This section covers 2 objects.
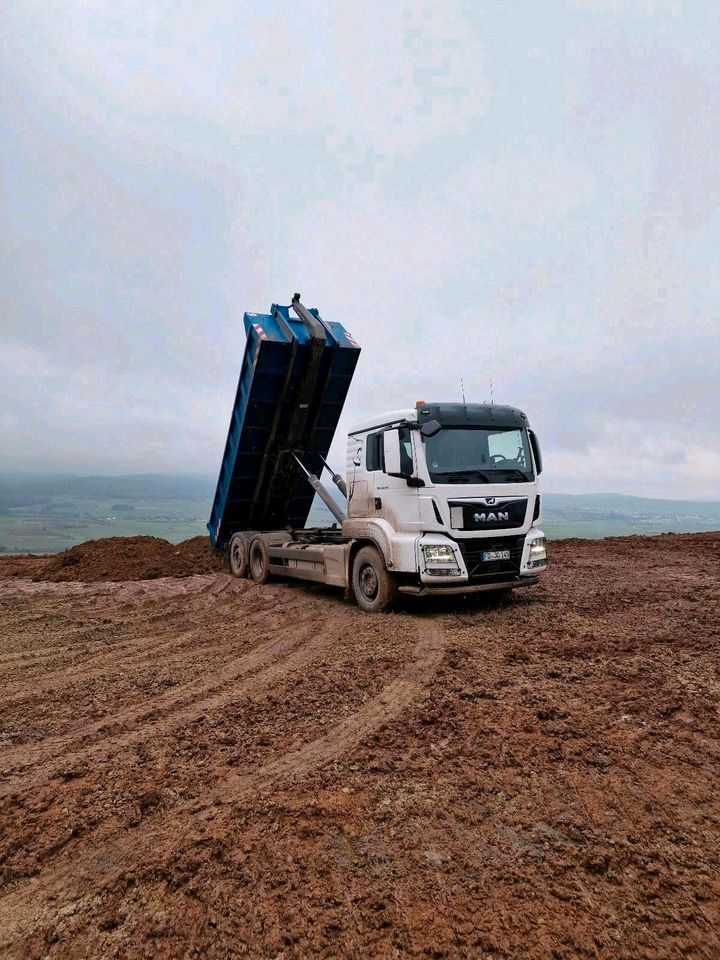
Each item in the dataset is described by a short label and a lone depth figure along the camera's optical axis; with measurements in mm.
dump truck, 6742
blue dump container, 8992
